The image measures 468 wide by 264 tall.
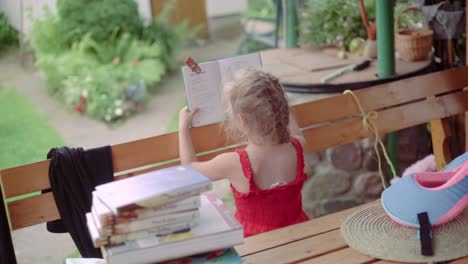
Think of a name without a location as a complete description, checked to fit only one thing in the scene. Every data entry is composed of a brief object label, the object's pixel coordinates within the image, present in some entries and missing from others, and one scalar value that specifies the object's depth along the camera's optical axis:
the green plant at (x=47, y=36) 7.95
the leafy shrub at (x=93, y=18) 7.95
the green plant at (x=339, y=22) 4.49
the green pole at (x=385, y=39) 3.71
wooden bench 2.62
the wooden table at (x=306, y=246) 2.34
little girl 2.51
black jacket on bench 2.65
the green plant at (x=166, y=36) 8.23
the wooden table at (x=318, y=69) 3.80
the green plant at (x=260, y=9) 8.64
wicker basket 4.02
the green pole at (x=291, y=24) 5.16
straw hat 2.25
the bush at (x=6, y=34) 8.76
